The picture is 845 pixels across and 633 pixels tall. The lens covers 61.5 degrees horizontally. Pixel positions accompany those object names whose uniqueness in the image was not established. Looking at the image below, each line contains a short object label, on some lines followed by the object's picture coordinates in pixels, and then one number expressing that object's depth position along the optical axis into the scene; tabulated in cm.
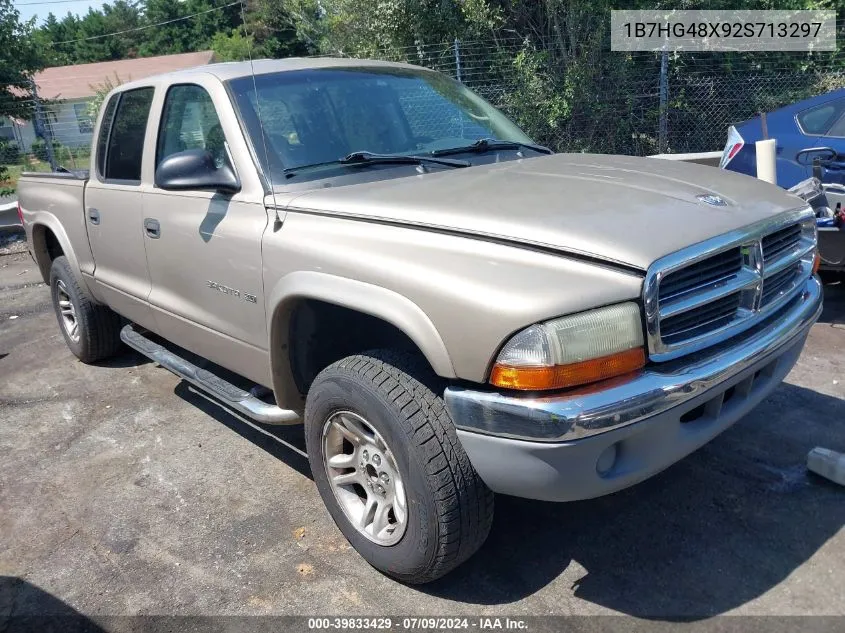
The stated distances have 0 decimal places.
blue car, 540
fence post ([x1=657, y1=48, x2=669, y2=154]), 966
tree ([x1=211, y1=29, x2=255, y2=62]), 3555
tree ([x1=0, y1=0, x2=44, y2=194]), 1171
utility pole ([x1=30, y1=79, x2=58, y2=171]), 1174
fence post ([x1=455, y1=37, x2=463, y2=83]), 978
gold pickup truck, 217
